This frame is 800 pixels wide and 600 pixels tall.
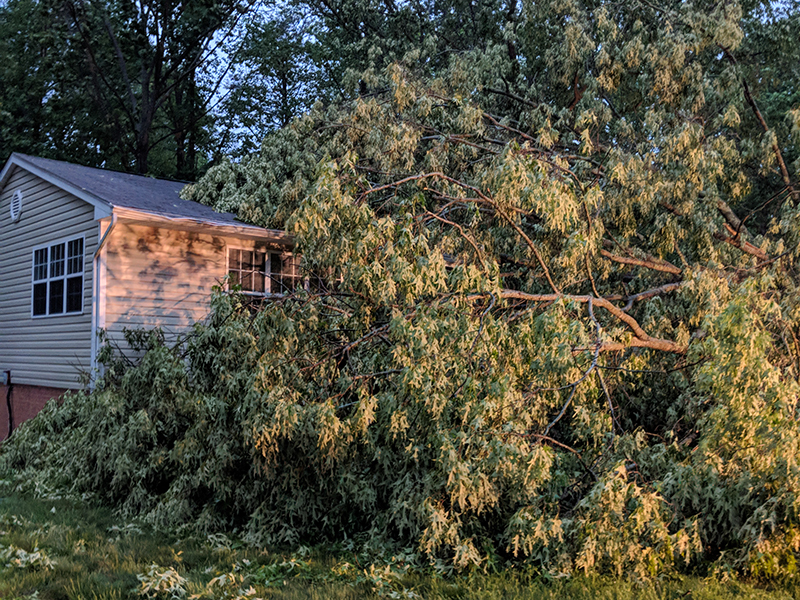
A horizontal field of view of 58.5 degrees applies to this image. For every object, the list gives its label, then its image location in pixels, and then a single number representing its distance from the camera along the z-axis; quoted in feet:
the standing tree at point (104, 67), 67.36
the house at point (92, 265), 33.88
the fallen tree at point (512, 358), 16.79
